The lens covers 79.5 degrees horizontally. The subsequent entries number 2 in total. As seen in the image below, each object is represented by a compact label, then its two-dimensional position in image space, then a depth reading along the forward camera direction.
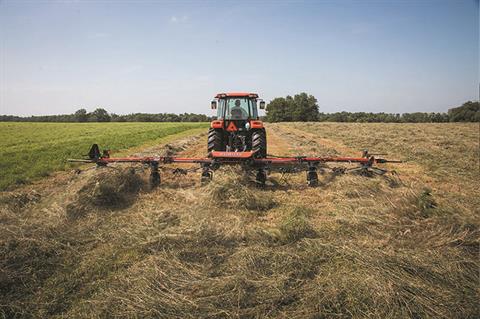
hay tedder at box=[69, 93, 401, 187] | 6.94
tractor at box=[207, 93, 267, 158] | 8.70
